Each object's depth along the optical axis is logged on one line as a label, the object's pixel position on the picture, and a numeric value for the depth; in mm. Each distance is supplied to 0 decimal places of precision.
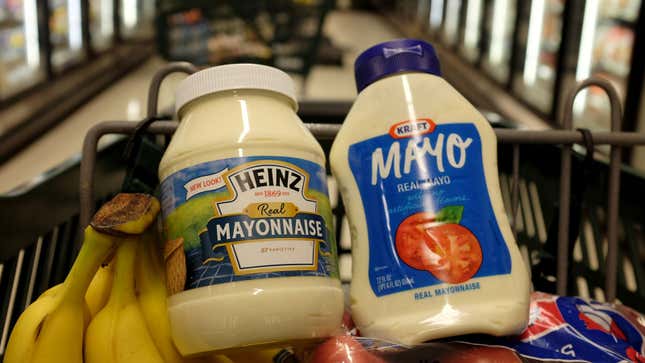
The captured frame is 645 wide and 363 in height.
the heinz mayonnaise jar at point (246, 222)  570
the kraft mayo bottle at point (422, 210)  622
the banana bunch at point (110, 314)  633
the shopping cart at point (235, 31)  3734
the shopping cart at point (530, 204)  813
